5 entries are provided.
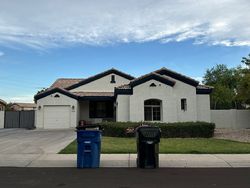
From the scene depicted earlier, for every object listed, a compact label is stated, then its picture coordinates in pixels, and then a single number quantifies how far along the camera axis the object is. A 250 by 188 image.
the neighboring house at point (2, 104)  29.96
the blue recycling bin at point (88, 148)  6.48
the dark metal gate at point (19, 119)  20.68
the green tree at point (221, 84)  29.41
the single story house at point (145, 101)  16.01
